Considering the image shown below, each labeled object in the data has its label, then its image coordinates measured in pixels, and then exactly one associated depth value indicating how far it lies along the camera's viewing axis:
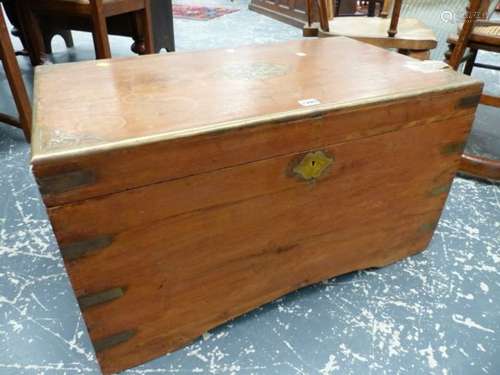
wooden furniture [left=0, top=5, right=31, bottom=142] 1.44
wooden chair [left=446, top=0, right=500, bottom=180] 1.32
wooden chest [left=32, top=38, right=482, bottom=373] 0.62
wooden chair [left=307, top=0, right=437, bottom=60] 1.43
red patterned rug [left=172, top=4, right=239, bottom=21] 4.23
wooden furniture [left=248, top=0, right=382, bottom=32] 3.75
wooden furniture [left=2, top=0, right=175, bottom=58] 2.33
